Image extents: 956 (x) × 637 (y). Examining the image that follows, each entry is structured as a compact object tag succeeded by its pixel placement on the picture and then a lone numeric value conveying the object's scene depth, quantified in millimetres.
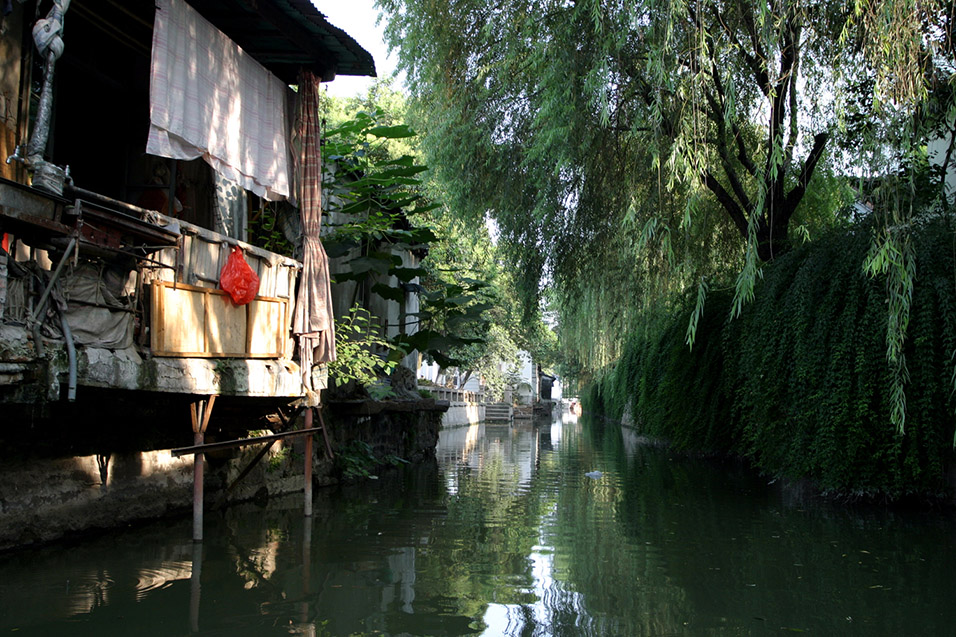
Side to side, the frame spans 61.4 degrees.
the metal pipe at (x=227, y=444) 7879
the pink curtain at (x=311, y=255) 9609
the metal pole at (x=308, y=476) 9672
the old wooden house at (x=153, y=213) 6422
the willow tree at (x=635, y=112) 8609
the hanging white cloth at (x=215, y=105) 7660
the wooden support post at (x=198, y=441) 7945
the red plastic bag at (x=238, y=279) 8375
